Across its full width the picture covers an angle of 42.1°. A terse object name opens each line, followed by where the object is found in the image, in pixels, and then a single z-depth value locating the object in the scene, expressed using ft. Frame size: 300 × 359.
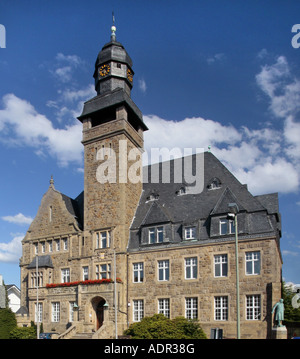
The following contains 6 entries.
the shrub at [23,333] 107.34
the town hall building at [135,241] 95.55
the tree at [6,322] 111.45
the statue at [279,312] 84.38
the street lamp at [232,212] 52.86
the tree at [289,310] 122.21
